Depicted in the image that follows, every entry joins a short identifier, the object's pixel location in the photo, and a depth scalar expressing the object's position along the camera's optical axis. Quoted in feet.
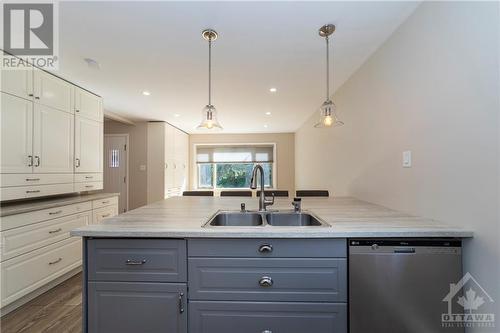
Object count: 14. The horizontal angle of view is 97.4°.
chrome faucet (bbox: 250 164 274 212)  5.87
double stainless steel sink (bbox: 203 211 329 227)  5.77
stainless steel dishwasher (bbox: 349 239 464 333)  3.74
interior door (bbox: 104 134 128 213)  17.19
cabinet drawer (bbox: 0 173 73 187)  6.70
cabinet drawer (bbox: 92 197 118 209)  9.70
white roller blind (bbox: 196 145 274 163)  23.17
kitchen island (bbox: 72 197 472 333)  3.85
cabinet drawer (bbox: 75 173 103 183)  9.66
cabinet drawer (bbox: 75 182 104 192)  9.64
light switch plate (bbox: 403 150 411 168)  5.30
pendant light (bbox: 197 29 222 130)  6.53
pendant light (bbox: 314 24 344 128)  6.23
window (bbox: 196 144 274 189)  23.21
